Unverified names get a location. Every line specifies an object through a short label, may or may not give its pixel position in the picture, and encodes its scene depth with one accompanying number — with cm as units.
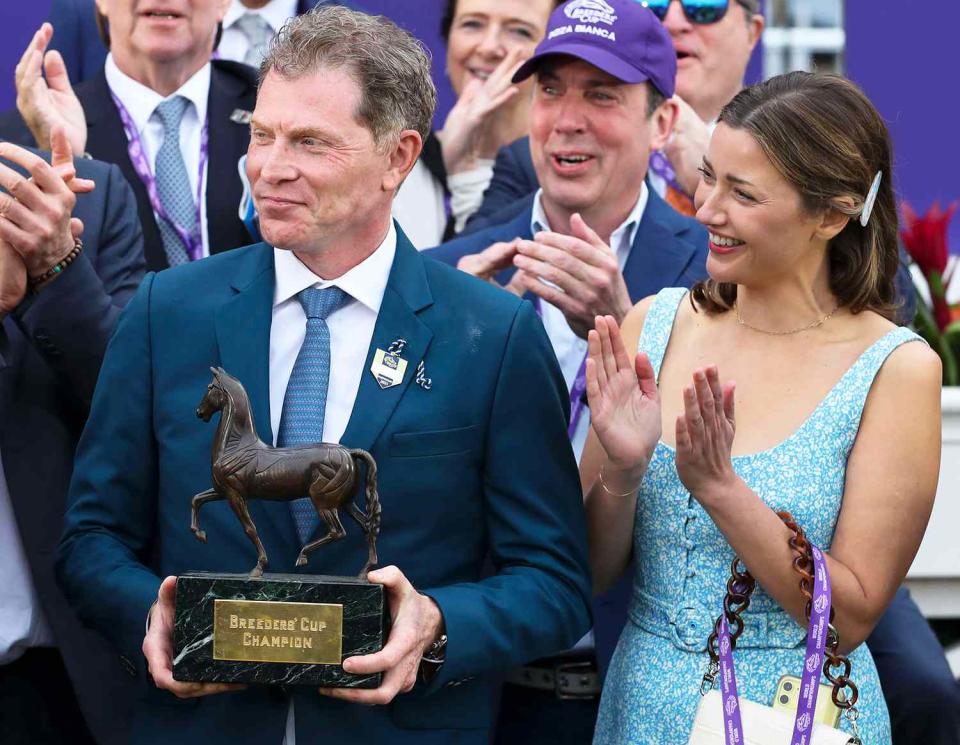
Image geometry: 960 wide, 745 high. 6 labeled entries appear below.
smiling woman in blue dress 521
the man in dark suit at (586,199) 668
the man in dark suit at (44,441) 584
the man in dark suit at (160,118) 748
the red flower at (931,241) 983
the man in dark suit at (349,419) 493
